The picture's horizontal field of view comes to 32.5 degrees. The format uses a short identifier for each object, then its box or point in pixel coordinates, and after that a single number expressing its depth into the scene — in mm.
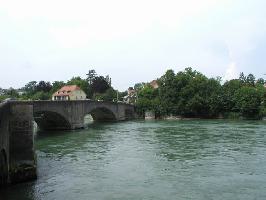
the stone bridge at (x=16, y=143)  22328
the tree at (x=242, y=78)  117375
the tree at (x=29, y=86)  174375
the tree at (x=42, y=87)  147700
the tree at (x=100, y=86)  141750
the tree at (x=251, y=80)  116975
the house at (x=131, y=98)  122500
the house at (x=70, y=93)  128875
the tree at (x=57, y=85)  145850
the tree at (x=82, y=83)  144250
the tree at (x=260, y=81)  122744
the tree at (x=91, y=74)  167012
